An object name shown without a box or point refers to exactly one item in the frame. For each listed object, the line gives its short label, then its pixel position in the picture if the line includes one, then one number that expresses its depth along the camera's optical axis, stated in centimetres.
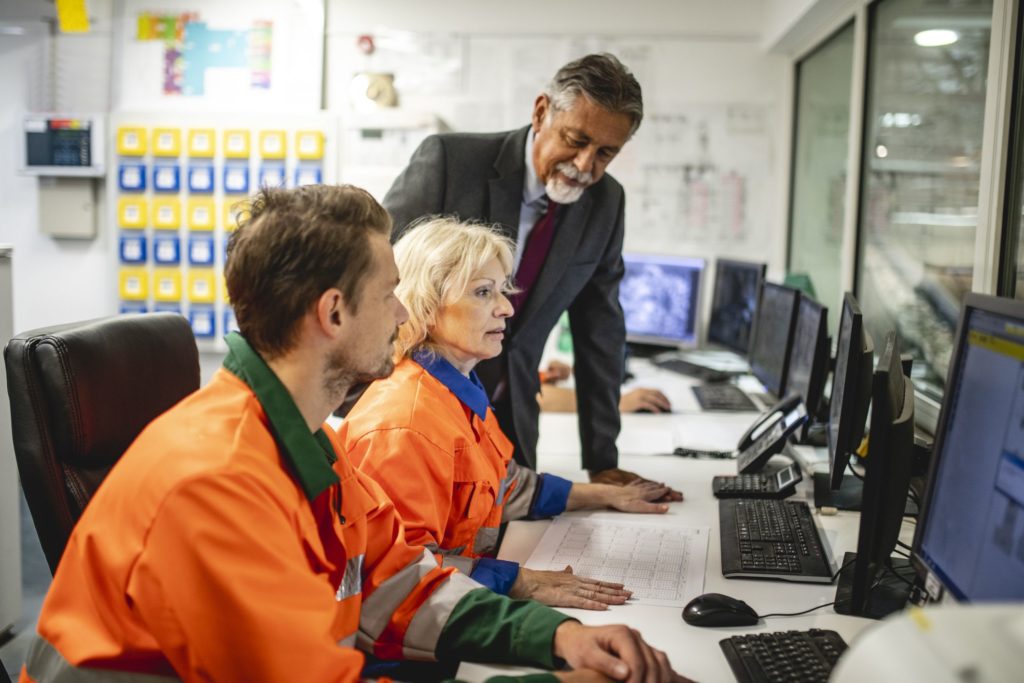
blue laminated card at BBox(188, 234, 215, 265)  413
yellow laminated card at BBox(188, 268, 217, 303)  417
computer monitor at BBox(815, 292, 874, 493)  144
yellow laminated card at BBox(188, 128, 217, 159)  405
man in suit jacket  192
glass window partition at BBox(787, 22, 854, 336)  338
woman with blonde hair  139
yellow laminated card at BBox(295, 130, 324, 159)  400
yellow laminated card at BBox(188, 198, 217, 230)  412
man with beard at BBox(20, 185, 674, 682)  87
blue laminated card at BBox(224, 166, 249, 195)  408
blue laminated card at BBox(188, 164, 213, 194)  409
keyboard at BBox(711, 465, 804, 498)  187
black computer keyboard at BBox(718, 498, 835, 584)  144
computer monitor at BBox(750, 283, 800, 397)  257
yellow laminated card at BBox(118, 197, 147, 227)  414
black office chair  126
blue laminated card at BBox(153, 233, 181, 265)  413
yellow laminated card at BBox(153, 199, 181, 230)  412
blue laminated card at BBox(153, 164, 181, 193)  409
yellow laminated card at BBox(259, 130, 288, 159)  403
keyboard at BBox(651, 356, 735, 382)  342
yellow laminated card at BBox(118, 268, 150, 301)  418
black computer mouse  124
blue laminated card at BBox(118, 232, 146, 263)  416
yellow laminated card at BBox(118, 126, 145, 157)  407
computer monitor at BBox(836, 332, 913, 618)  110
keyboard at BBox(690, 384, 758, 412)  290
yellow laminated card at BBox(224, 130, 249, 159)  404
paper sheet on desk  140
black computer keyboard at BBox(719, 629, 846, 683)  105
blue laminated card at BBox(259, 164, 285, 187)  408
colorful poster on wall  415
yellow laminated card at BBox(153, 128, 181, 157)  406
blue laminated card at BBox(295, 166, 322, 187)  404
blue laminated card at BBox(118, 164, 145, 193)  411
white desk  119
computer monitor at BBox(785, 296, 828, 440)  218
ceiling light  229
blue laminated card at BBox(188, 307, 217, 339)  417
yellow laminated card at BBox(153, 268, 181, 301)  417
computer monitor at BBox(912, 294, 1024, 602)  90
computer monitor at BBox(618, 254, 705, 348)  393
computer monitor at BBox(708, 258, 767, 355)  349
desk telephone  197
